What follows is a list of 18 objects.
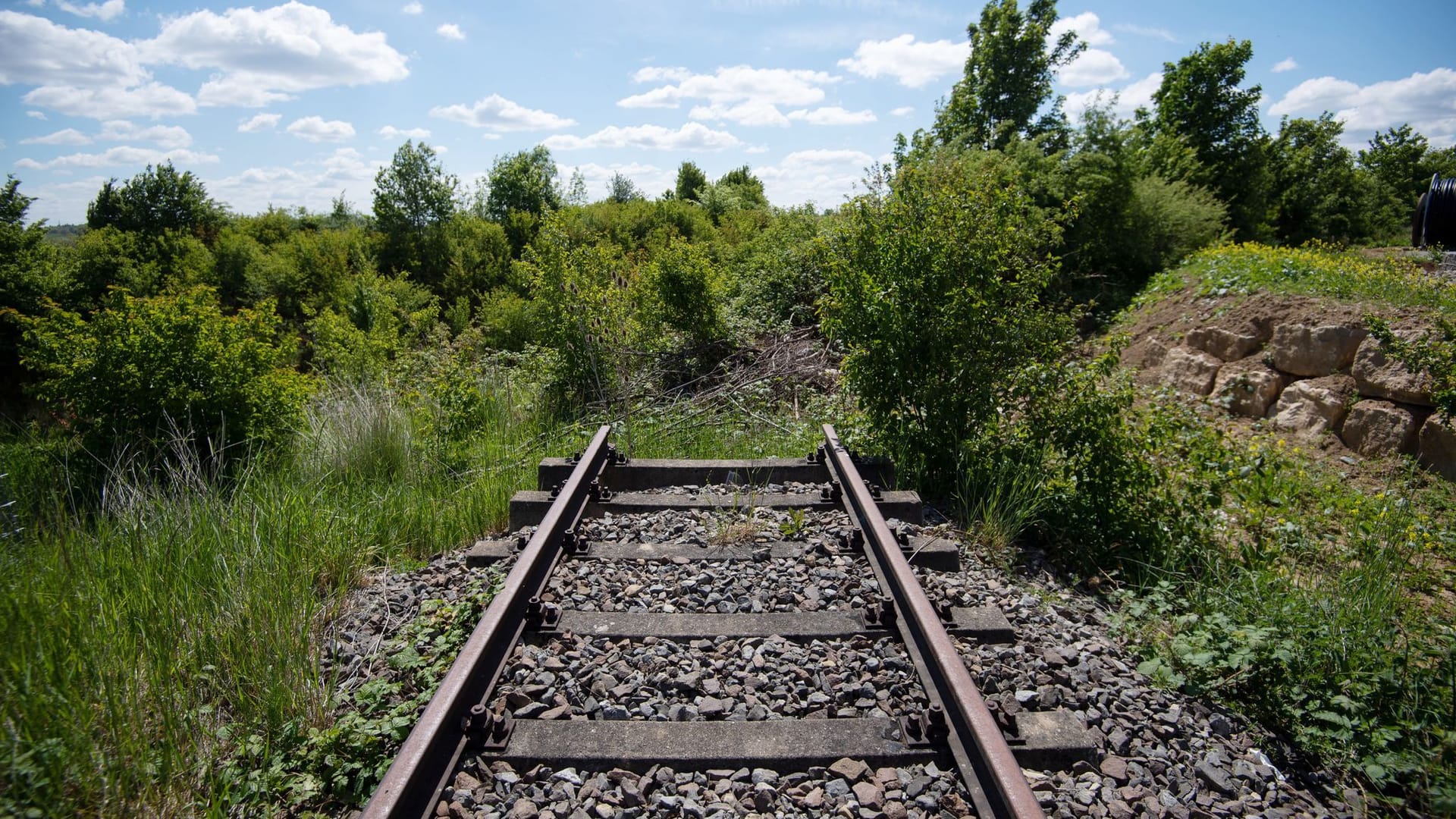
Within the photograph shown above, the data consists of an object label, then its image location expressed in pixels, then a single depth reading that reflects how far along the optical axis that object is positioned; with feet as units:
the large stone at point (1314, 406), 28.68
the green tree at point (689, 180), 111.04
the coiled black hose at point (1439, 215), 45.42
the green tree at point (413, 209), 67.51
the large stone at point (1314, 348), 29.04
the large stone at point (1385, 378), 25.94
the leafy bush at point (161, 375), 22.52
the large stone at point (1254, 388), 31.73
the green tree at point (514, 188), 80.94
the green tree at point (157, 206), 62.34
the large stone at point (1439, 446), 24.69
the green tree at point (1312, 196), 107.04
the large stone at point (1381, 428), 26.04
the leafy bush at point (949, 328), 17.26
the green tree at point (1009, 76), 76.33
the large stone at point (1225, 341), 33.27
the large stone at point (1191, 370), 34.83
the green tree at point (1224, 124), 86.74
